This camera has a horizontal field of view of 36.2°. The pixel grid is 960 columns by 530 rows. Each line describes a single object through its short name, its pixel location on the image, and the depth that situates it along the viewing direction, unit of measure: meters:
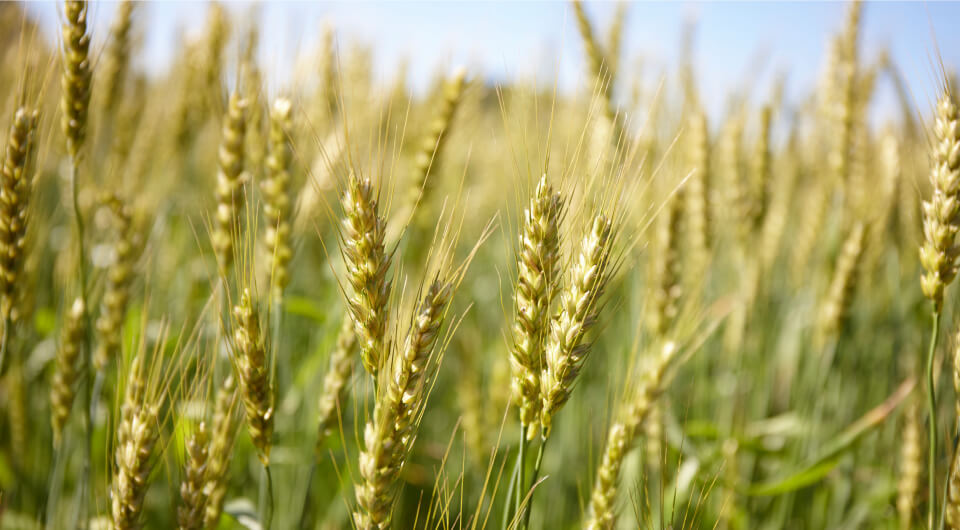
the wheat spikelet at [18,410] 0.70
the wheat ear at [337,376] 0.57
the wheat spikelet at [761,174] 0.82
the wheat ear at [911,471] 0.63
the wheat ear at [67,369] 0.59
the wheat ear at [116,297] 0.63
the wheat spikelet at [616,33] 0.95
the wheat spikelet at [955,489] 0.53
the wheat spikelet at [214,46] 0.83
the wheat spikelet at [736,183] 0.82
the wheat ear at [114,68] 0.75
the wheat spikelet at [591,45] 0.77
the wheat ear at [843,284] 0.73
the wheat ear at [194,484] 0.52
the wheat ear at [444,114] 0.69
